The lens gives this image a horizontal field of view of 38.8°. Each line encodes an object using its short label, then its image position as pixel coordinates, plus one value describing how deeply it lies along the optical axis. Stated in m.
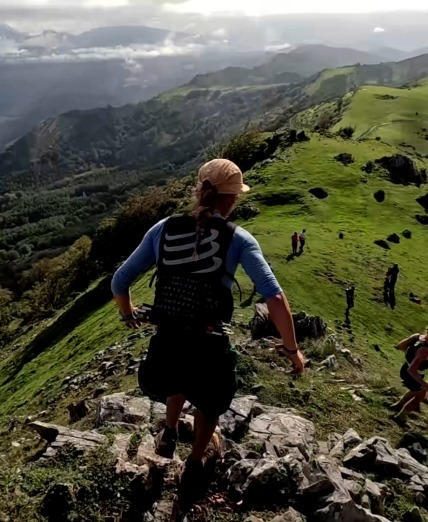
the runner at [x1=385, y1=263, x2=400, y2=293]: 36.56
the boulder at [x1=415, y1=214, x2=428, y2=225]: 56.62
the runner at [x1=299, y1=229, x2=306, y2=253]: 39.91
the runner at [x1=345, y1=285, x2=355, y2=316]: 32.69
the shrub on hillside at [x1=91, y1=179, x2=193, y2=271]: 58.88
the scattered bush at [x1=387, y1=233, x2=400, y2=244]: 49.59
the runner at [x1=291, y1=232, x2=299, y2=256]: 39.25
